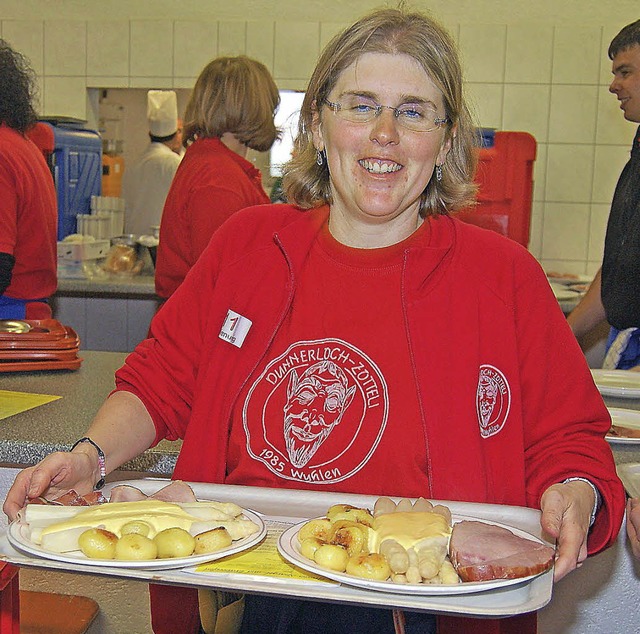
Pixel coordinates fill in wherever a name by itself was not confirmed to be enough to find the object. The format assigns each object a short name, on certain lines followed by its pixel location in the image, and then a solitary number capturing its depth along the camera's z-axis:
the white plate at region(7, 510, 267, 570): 1.02
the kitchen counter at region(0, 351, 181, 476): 1.75
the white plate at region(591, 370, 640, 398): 2.23
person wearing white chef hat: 5.35
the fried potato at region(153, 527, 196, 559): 1.05
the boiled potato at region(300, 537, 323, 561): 1.06
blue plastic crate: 4.93
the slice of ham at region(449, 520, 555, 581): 1.01
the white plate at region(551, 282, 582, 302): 4.25
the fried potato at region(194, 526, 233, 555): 1.07
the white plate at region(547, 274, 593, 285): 4.81
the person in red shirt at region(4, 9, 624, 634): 1.40
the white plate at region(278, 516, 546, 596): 0.98
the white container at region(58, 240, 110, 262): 4.63
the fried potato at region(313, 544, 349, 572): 1.03
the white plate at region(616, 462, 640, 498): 1.54
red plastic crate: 4.14
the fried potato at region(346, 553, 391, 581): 1.01
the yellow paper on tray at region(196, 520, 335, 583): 1.04
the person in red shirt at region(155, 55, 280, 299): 3.29
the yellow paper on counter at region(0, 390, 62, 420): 1.94
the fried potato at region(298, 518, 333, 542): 1.11
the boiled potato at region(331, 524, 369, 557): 1.07
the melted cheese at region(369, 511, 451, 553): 1.09
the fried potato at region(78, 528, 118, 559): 1.04
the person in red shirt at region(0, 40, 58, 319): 2.92
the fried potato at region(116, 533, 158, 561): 1.04
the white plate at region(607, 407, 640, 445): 1.98
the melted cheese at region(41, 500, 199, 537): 1.11
